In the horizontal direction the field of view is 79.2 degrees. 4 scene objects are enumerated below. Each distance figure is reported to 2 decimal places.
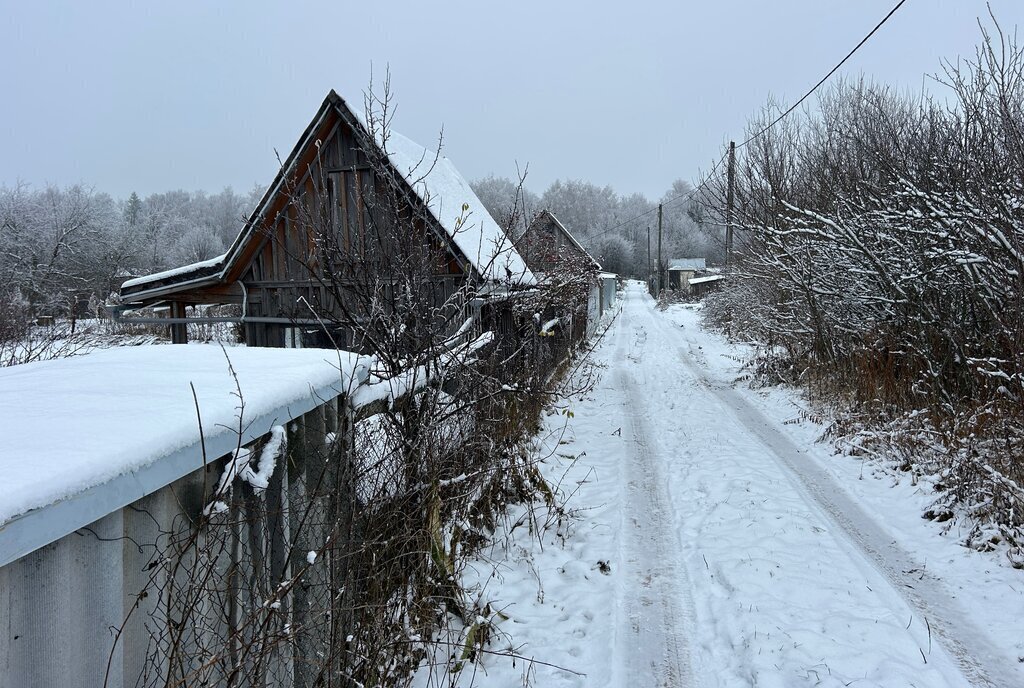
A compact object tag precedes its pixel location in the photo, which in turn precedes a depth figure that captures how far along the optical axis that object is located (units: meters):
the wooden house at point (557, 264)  13.18
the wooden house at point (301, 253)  9.28
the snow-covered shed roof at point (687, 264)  61.28
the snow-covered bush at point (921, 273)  6.30
